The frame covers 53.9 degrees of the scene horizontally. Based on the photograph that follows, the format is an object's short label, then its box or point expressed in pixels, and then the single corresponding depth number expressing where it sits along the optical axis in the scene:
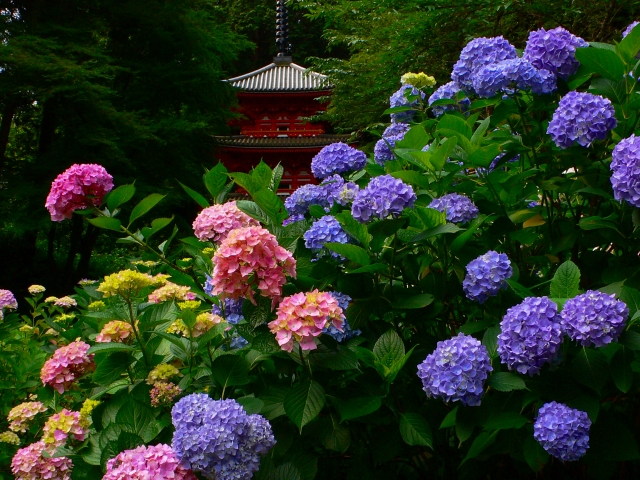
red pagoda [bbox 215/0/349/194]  13.92
